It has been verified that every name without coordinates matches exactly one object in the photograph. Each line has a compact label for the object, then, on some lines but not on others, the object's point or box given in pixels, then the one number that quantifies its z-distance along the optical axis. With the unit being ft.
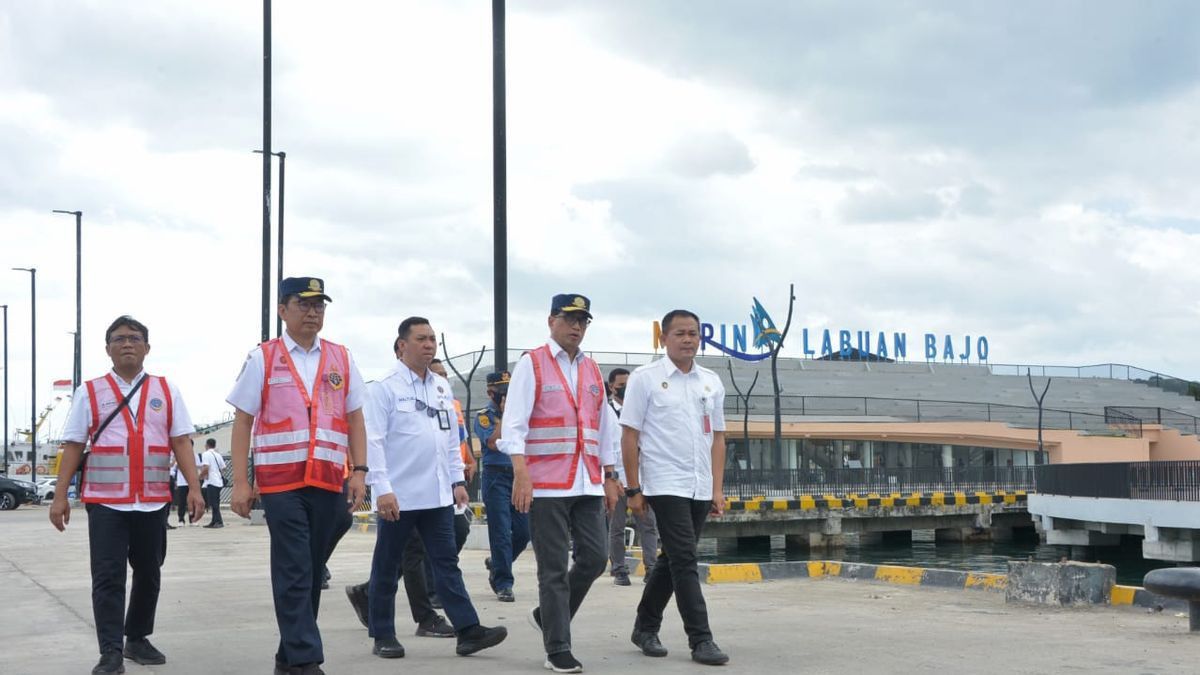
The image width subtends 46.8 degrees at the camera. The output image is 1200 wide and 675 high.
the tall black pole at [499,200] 44.70
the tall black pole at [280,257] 100.58
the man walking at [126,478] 23.41
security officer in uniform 35.09
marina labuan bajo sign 242.58
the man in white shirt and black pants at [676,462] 23.90
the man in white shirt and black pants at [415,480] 24.03
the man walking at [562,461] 22.77
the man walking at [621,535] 37.81
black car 131.95
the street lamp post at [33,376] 189.57
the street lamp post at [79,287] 156.39
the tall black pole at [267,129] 81.51
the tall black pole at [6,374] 207.00
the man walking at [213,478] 82.48
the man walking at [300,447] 20.93
